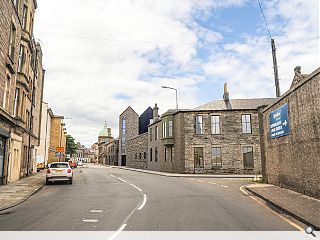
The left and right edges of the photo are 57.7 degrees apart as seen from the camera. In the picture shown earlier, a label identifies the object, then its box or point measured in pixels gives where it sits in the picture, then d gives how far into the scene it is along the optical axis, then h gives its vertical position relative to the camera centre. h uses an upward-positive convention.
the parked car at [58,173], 19.67 -0.99
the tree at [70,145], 87.84 +4.01
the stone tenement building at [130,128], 62.42 +7.76
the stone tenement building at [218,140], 32.84 +2.06
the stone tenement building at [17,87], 17.20 +5.13
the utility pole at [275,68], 20.41 +6.45
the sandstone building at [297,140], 12.00 +0.89
